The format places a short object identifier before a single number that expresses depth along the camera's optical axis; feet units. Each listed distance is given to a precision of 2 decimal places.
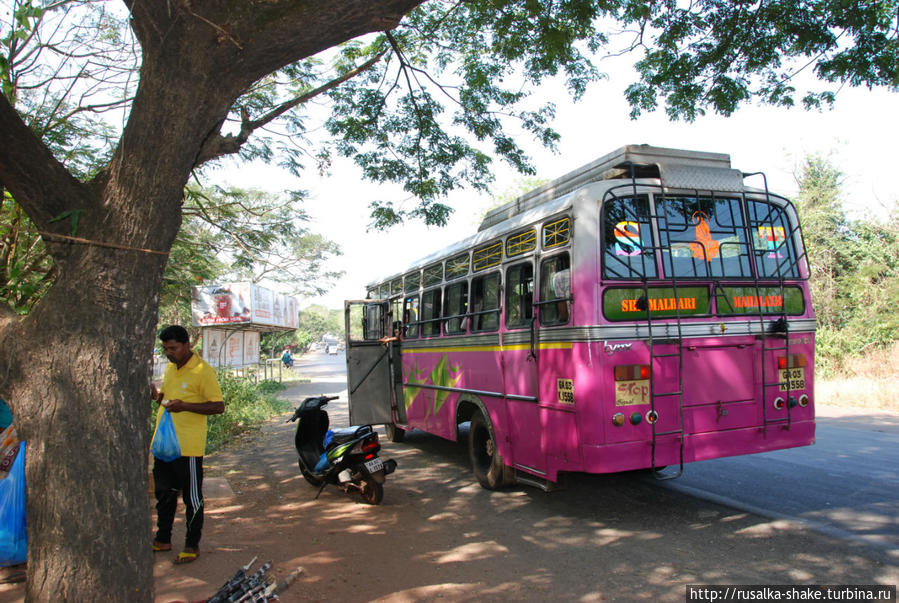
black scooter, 21.30
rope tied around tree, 10.73
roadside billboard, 48.67
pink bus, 16.71
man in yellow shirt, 15.80
